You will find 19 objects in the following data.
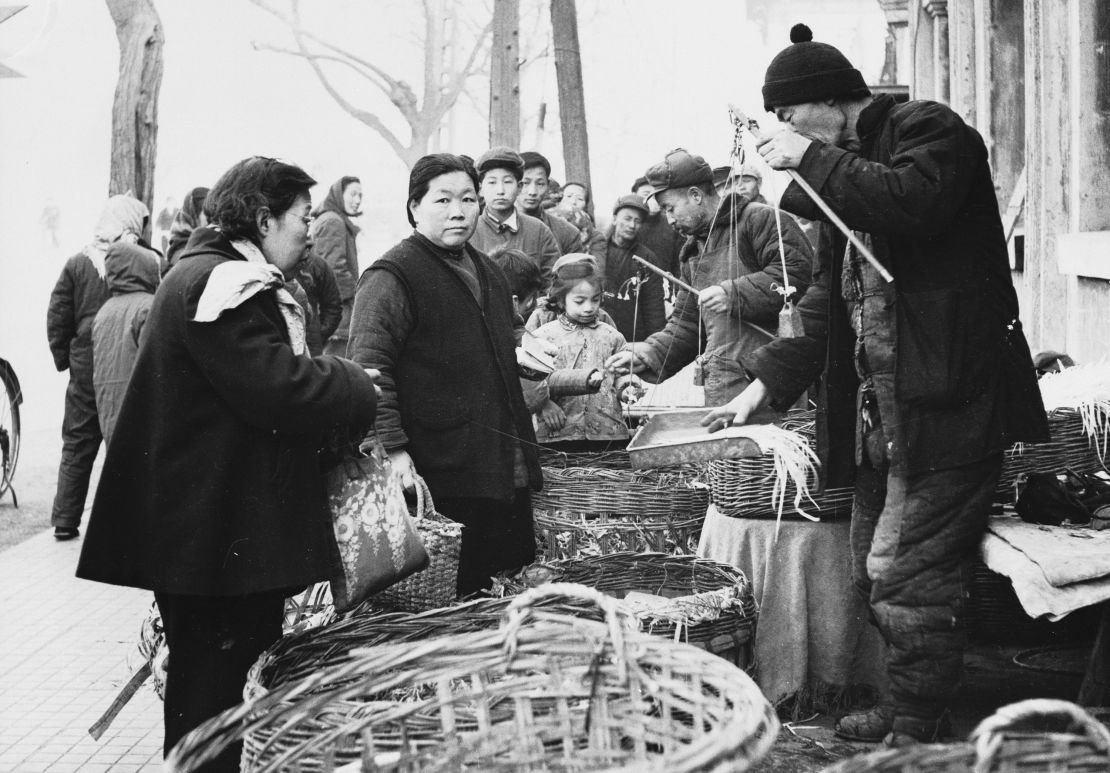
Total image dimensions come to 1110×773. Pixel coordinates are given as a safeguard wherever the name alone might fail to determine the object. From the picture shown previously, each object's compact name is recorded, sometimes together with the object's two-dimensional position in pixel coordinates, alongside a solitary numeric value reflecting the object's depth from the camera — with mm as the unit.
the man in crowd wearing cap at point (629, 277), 9719
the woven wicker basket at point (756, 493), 4734
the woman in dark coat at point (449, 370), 4504
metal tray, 4035
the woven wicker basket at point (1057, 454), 4547
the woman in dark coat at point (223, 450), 3338
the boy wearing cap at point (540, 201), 9156
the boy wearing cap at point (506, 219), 7695
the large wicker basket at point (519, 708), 2279
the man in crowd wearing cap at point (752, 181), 10353
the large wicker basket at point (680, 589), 4062
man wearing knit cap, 3590
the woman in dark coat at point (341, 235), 10070
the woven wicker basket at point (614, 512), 5543
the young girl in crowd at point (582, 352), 5980
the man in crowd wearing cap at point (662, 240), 10359
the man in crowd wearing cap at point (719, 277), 5641
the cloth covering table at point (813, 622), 4750
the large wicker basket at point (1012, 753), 1968
